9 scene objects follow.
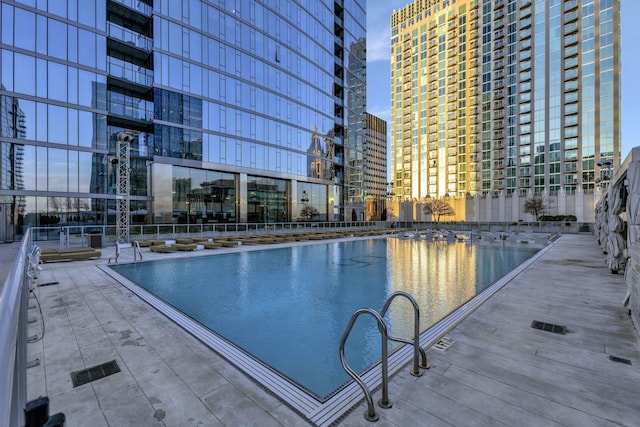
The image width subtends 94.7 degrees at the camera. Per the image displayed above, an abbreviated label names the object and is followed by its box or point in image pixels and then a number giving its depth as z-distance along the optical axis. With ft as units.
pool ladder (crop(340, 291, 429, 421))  9.32
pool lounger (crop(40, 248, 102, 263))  40.82
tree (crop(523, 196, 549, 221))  171.42
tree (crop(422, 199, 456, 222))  228.22
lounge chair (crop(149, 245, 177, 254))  52.70
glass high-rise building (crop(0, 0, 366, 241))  71.26
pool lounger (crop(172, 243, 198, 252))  54.90
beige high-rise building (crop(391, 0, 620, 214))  174.60
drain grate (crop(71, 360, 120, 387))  11.74
